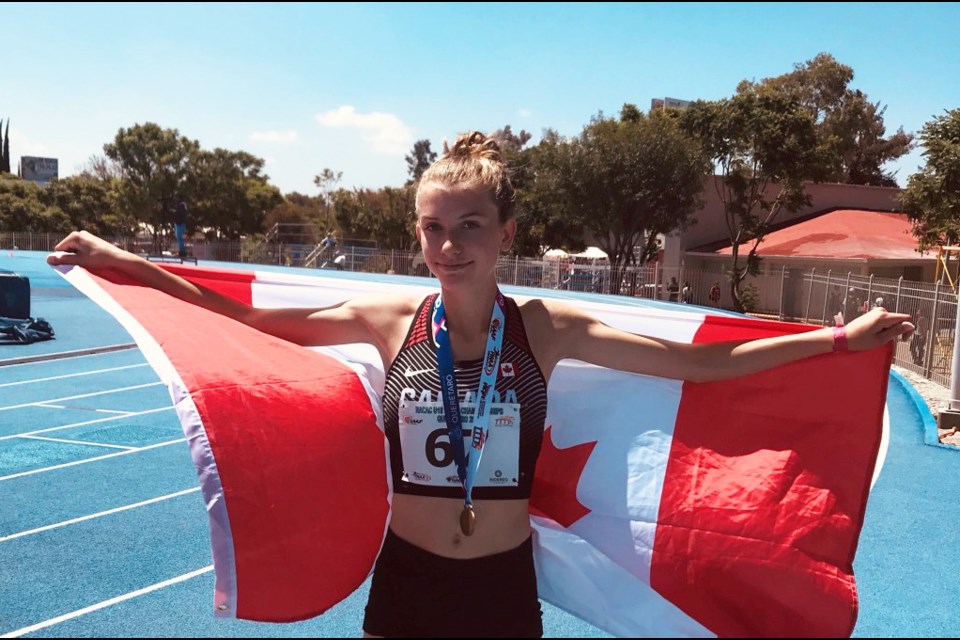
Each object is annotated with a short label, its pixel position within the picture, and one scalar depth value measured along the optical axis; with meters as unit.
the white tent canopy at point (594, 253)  49.31
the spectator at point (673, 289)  34.41
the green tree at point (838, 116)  31.42
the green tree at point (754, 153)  30.56
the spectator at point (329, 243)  43.66
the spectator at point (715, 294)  33.62
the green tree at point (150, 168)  48.91
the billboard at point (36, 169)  103.61
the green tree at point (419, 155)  98.81
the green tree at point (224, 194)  50.66
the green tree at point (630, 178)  33.31
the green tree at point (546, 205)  35.17
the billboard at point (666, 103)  39.87
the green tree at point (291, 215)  57.19
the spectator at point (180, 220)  24.64
